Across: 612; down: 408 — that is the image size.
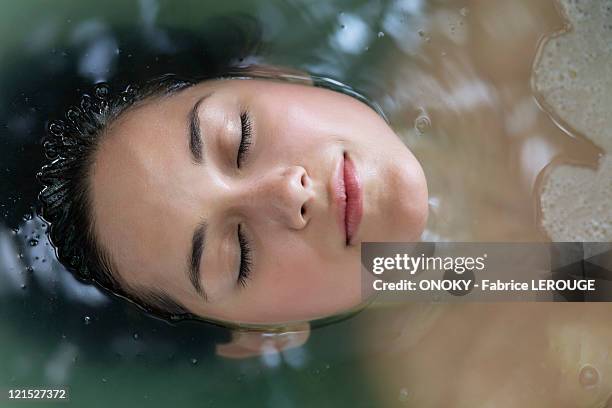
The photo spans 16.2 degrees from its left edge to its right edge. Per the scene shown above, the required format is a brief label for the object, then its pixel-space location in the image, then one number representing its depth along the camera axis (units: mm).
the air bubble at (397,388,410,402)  1212
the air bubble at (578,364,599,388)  1194
